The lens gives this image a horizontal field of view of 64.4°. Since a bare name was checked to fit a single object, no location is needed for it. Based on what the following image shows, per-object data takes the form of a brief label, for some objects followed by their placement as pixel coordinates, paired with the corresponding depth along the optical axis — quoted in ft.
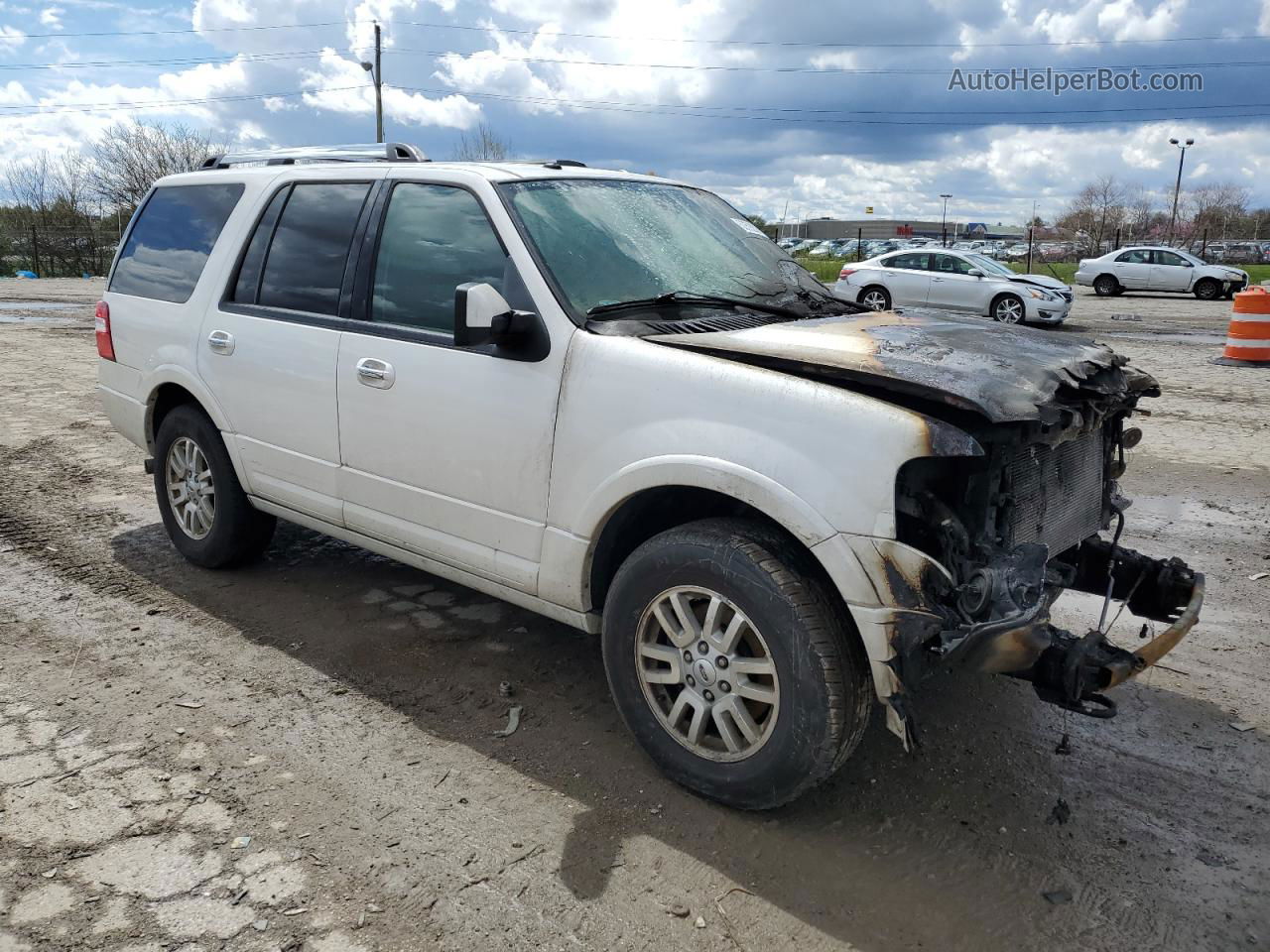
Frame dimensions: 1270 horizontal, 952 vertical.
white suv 9.39
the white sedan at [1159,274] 89.10
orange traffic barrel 43.37
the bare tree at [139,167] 157.99
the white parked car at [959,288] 61.57
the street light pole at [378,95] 123.85
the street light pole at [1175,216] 175.73
